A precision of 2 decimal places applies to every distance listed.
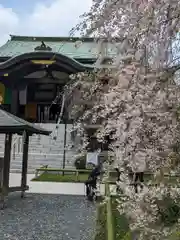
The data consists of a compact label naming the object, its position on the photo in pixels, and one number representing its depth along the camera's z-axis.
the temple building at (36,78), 12.95
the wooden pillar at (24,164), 6.71
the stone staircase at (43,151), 11.72
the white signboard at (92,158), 9.29
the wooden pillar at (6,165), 5.95
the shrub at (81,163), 11.08
